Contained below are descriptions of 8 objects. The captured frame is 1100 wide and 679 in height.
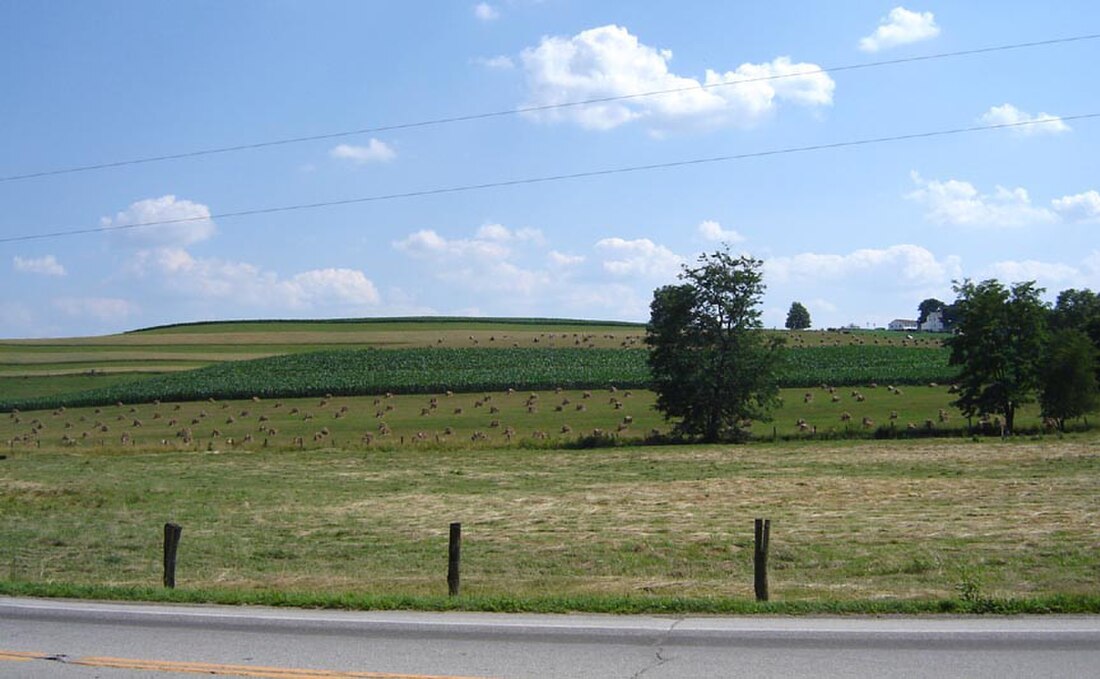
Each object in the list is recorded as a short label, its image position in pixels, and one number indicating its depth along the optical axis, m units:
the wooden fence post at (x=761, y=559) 12.30
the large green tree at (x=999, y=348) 54.25
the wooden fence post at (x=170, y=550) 14.48
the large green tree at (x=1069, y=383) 52.50
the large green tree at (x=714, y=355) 55.47
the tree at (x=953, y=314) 58.07
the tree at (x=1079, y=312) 62.66
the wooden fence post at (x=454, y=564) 13.52
